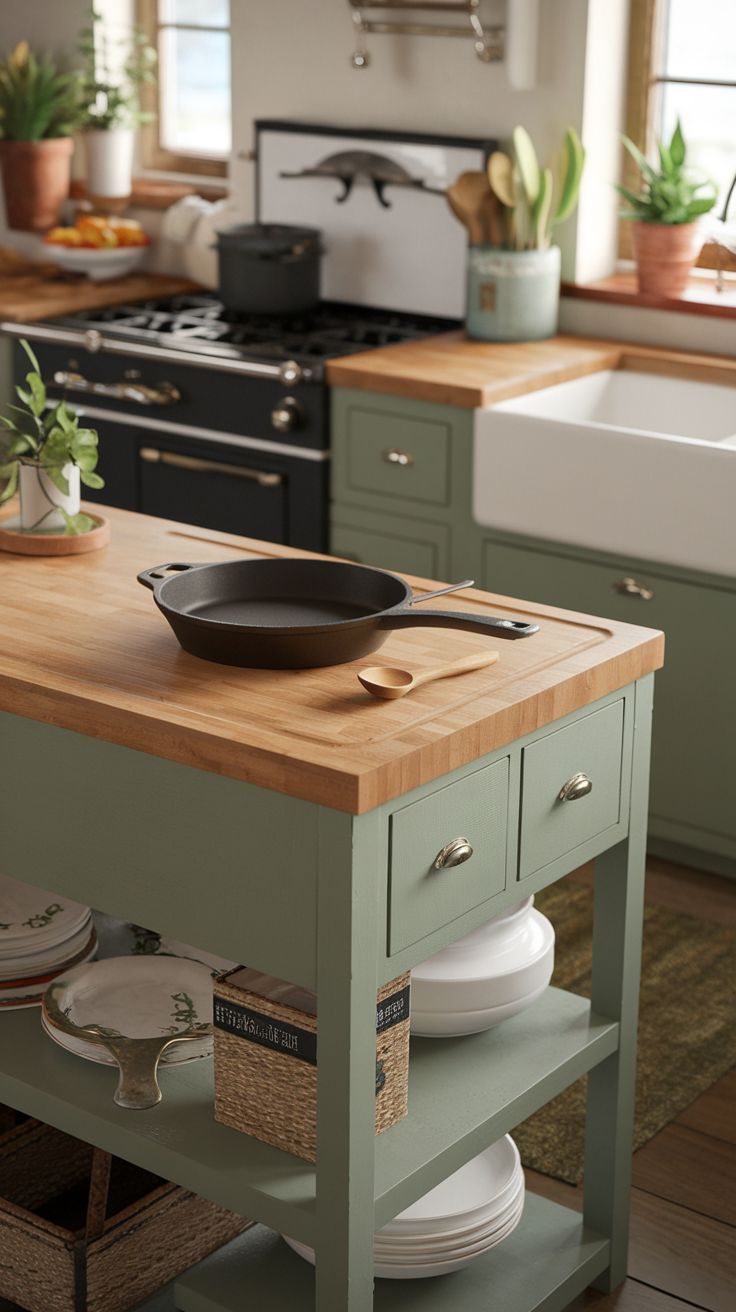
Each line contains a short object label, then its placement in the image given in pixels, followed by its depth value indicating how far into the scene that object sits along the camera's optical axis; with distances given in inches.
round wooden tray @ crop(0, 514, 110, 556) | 87.2
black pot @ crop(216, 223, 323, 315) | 165.2
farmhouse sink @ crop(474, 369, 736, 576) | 124.1
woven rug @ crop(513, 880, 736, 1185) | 99.4
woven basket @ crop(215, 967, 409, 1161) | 69.1
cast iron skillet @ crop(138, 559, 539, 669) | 68.2
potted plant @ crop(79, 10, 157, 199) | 185.2
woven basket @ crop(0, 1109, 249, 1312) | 78.8
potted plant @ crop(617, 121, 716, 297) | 149.1
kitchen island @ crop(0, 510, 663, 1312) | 63.2
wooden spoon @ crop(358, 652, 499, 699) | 67.1
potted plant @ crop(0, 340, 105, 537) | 87.4
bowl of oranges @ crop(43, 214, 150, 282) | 182.5
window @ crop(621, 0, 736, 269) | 151.2
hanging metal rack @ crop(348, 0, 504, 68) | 154.6
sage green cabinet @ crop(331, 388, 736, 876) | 128.4
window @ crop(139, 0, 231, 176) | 187.0
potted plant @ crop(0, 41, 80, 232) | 185.9
